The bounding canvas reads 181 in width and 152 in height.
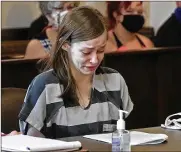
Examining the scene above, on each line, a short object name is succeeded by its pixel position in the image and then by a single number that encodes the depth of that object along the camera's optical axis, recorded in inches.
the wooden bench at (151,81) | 236.6
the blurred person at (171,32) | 273.5
